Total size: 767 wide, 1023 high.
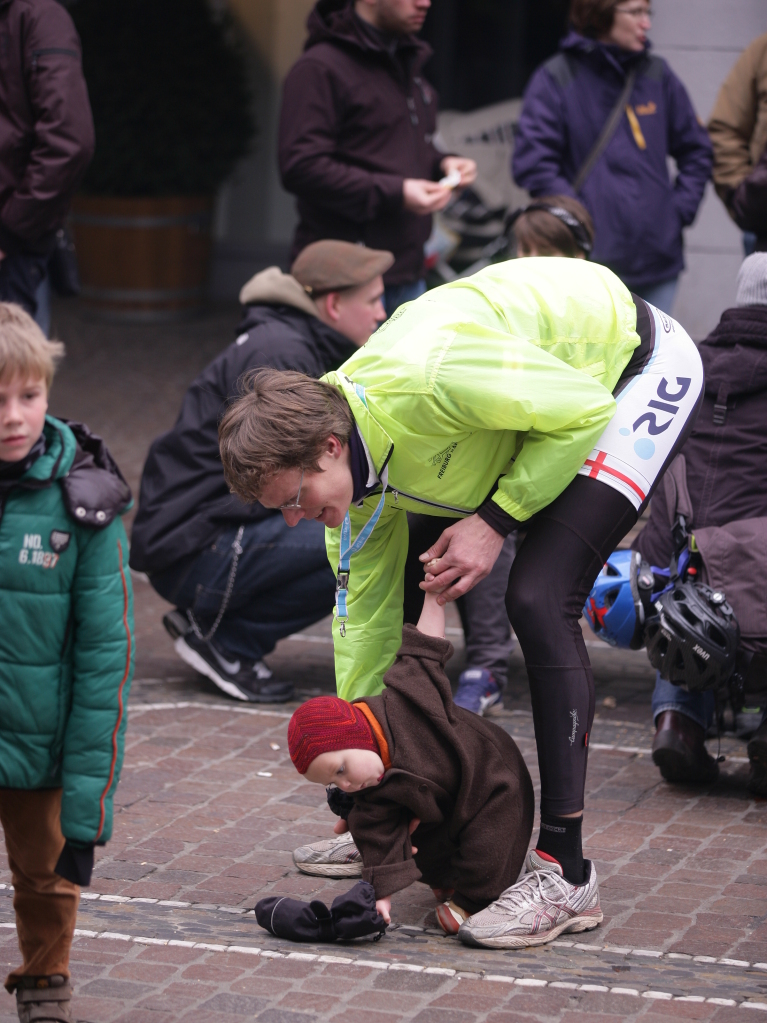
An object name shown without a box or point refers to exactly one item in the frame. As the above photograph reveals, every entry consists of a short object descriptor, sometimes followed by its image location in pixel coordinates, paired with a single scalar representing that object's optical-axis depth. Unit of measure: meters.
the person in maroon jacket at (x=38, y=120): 11.25
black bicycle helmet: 8.16
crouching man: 10.31
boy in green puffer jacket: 5.84
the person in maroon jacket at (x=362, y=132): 12.24
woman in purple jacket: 12.78
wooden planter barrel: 21.05
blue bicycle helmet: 8.60
